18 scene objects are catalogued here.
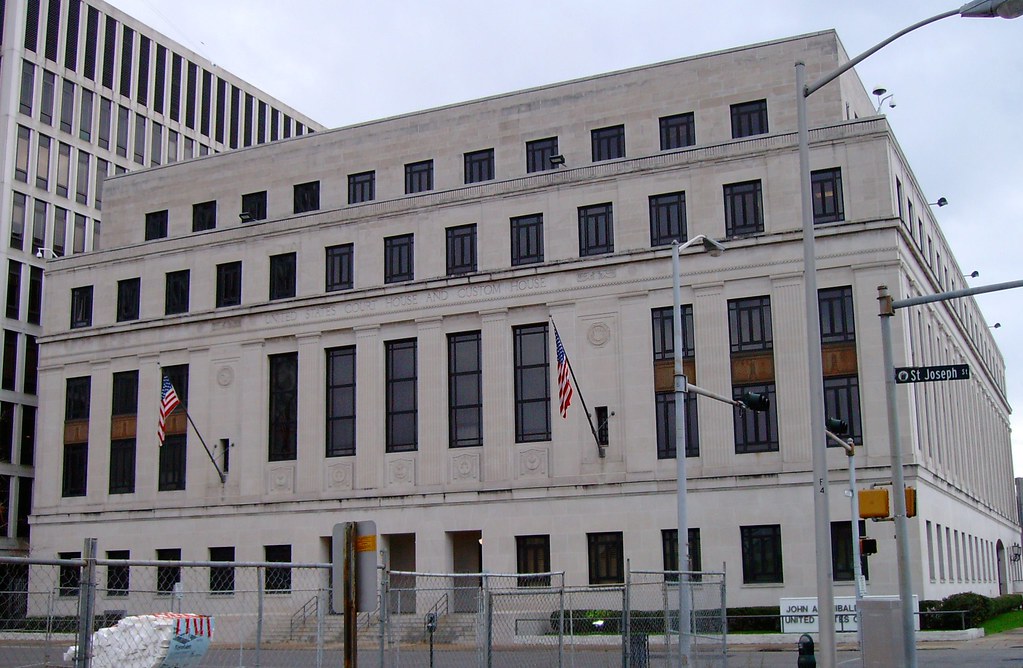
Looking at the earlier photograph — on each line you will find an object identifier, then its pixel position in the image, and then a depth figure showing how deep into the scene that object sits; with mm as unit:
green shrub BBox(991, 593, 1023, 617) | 50688
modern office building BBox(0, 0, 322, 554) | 65875
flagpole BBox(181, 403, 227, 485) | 50938
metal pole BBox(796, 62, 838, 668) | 18452
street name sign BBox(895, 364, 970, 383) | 20484
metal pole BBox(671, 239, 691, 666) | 27188
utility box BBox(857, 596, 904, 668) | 20391
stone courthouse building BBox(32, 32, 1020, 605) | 42875
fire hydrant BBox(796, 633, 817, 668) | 19234
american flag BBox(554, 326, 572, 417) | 38844
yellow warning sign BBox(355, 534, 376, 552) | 10039
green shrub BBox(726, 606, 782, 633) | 39312
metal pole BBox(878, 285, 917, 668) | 19500
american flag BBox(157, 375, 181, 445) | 44969
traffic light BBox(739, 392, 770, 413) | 27717
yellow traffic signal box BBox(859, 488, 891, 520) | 21000
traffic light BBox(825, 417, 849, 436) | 26203
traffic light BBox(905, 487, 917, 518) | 20531
